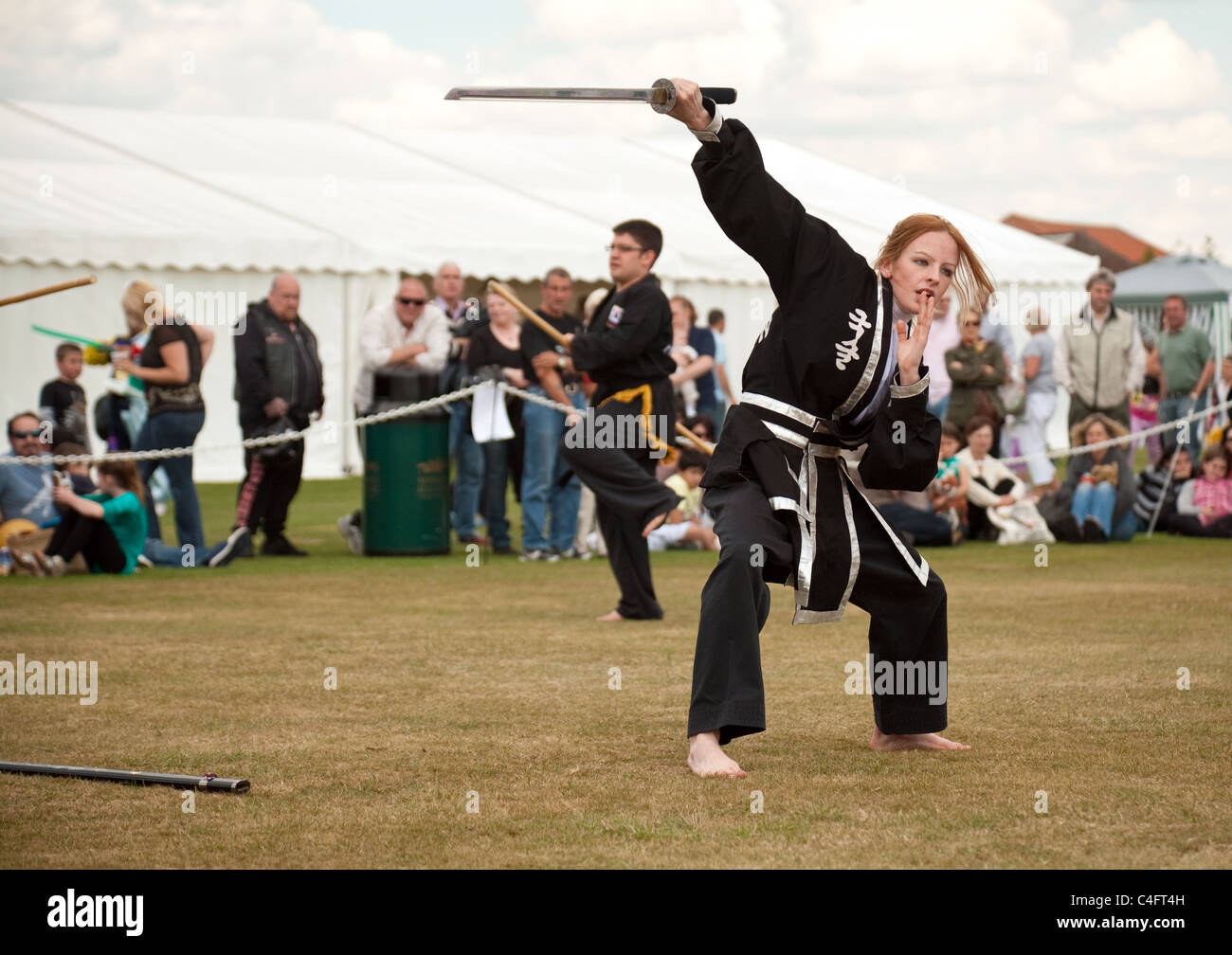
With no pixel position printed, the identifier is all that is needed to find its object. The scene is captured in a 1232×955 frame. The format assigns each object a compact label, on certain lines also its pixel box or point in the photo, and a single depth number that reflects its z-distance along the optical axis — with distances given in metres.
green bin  13.10
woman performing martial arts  5.30
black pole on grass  5.01
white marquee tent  18.22
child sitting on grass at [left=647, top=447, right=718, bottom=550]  13.94
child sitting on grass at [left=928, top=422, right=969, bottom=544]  14.04
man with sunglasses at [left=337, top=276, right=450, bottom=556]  13.31
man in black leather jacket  13.23
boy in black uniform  9.23
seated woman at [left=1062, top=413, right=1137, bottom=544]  14.44
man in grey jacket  15.37
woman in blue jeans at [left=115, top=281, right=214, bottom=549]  12.40
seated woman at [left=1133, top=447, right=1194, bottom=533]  15.08
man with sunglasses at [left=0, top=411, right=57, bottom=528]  12.00
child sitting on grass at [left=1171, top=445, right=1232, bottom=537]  14.50
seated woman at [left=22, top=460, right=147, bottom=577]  11.65
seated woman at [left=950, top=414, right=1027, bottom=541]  14.38
